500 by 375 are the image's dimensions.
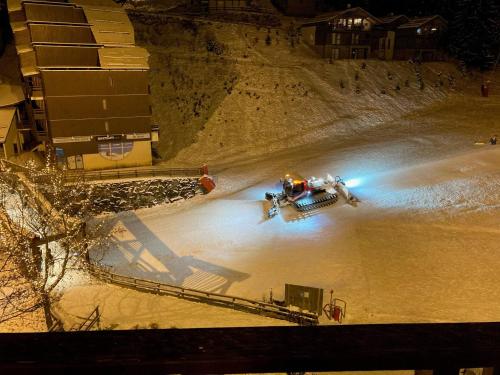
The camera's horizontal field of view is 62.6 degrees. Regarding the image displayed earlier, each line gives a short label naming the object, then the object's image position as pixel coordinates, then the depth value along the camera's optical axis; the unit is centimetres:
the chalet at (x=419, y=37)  5103
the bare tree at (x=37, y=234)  1555
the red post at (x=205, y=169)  3196
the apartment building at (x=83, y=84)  2917
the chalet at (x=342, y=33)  4891
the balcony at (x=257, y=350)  178
